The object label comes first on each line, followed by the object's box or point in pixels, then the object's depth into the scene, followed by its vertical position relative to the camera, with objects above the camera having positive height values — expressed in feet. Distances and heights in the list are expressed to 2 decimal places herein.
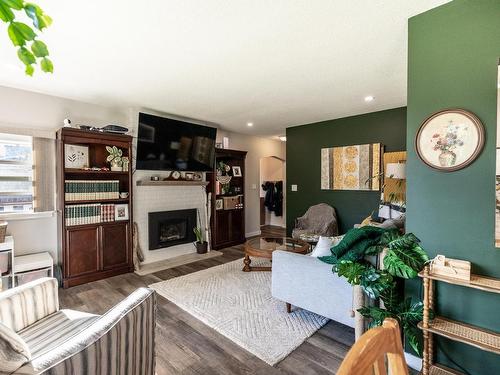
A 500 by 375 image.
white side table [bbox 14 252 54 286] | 9.58 -3.10
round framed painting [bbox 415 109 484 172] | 5.18 +0.87
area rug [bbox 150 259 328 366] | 6.99 -4.18
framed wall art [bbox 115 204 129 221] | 12.26 -1.38
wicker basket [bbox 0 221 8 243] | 9.16 -1.68
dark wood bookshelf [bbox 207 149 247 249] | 16.47 -2.15
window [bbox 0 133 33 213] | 10.39 +0.38
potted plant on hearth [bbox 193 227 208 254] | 15.43 -3.61
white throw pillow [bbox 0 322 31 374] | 2.81 -1.89
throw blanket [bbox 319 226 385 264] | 6.52 -1.57
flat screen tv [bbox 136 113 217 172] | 12.77 +1.97
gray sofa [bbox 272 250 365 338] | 6.76 -2.96
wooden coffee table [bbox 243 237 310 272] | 10.96 -2.86
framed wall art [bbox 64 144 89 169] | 11.09 +1.12
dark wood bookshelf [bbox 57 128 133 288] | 10.68 -2.11
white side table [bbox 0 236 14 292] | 9.09 -2.75
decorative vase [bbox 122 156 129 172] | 12.46 +0.86
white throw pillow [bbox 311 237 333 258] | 7.54 -1.91
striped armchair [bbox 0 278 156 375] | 3.16 -2.35
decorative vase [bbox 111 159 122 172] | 12.16 +0.79
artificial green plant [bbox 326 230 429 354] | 5.10 -2.06
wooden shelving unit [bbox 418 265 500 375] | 4.67 -2.85
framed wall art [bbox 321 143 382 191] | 14.29 +0.85
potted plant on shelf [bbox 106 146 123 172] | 12.09 +1.12
